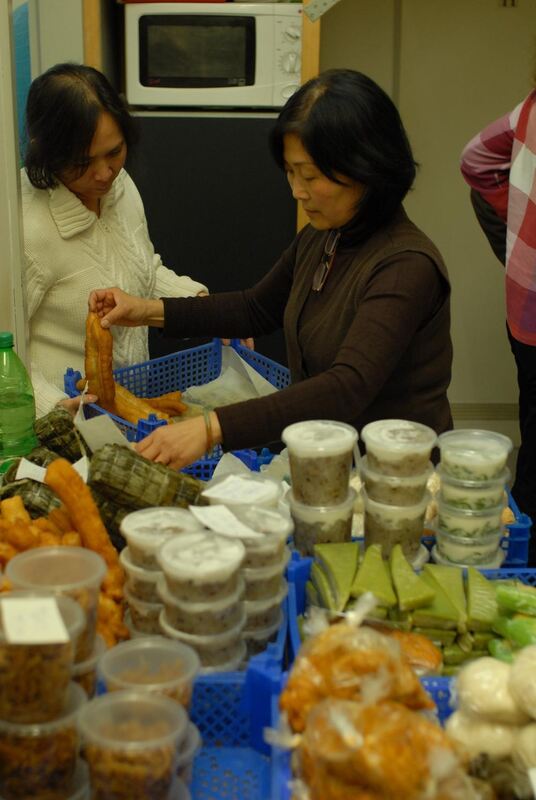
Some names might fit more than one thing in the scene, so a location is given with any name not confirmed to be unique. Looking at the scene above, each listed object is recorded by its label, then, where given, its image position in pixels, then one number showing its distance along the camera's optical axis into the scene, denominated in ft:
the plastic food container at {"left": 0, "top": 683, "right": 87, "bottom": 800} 3.00
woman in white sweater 7.00
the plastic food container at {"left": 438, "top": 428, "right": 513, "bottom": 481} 4.47
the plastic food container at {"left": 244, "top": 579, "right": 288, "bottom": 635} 3.90
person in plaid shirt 8.03
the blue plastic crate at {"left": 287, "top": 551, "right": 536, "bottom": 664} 4.15
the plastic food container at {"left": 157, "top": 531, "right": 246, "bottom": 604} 3.51
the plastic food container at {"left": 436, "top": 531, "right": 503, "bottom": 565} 4.59
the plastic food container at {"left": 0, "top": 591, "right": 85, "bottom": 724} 2.98
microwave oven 10.14
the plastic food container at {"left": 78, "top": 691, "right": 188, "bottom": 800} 2.94
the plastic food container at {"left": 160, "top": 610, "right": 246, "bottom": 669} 3.63
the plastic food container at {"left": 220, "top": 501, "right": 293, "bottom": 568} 3.84
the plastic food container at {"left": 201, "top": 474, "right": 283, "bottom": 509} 4.11
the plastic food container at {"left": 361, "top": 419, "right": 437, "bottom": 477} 4.41
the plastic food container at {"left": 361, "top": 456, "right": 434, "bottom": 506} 4.48
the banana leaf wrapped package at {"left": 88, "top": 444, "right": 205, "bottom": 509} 4.55
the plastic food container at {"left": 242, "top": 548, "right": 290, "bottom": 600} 3.86
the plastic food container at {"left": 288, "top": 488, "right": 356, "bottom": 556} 4.55
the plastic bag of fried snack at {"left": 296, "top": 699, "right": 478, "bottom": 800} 2.69
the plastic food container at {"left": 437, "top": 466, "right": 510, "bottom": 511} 4.50
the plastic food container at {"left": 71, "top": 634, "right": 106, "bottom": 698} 3.32
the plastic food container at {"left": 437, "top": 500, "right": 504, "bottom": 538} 4.55
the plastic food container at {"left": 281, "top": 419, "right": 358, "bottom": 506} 4.39
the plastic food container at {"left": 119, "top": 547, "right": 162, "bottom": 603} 3.81
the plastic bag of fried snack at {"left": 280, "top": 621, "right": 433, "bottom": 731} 3.06
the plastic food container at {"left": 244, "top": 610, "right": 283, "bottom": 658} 3.93
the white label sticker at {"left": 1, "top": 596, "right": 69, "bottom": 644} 2.93
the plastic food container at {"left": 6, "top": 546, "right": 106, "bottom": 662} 3.39
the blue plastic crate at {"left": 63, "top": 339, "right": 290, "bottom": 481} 7.88
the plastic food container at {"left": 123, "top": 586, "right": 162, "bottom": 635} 3.85
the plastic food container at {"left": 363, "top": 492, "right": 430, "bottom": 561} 4.52
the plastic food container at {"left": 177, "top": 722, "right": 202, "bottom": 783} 3.11
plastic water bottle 5.88
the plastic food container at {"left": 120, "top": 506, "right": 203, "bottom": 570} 3.82
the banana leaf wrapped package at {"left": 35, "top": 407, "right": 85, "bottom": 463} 5.83
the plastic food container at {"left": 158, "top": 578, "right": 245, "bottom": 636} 3.58
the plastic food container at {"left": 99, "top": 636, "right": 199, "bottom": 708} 3.23
